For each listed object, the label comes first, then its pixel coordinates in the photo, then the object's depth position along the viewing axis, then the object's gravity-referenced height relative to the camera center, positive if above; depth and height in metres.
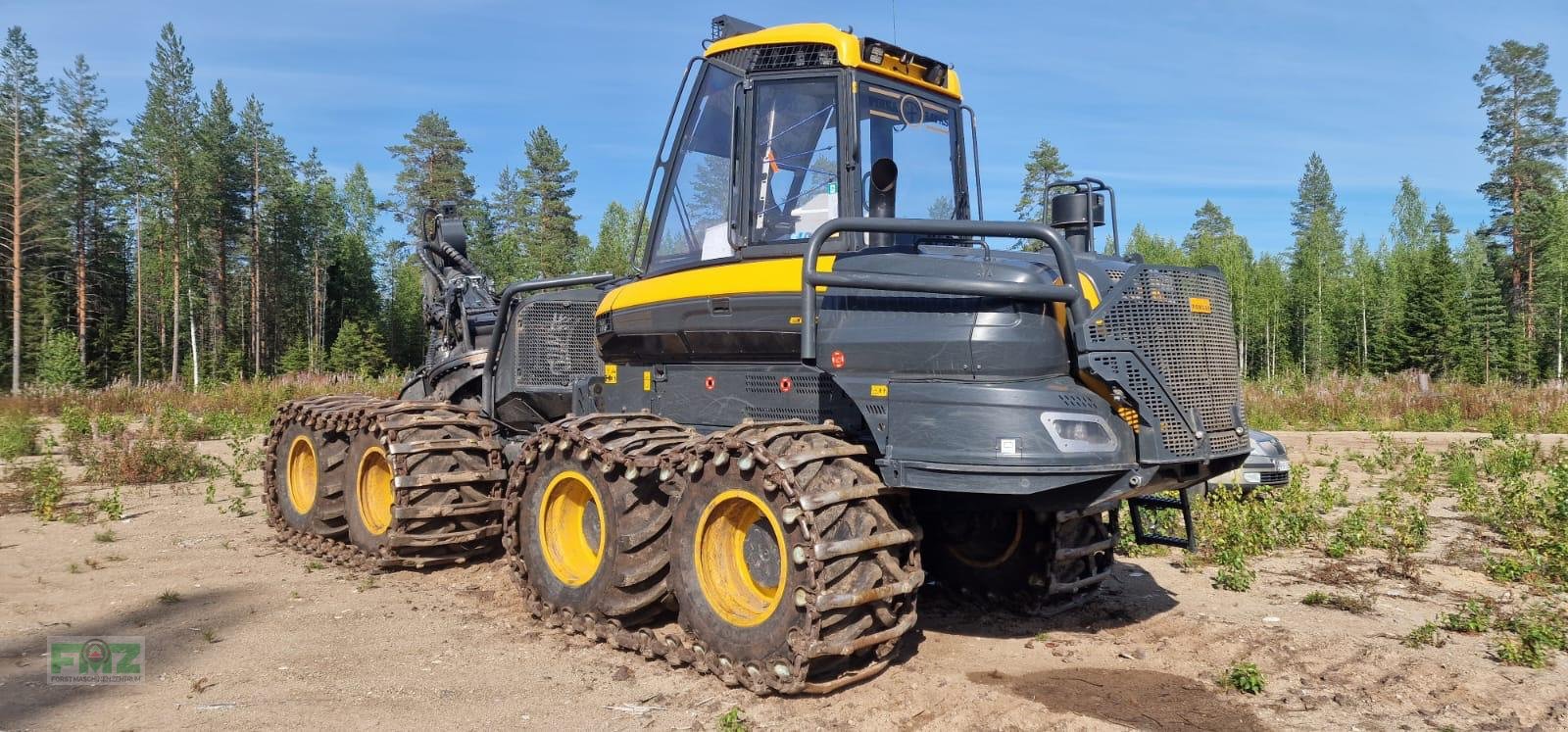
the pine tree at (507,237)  55.03 +8.35
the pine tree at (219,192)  44.97 +9.02
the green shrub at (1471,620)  5.71 -1.53
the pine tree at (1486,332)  46.84 +1.46
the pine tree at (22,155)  39.03 +9.30
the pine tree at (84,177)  44.06 +9.98
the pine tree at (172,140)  43.69 +11.03
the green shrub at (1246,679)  4.75 -1.53
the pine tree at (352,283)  58.01 +5.97
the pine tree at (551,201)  53.06 +9.88
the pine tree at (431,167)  53.22 +11.80
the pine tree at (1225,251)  55.78 +7.63
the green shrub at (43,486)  10.09 -1.11
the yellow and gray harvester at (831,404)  4.58 -0.17
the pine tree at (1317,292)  58.99 +4.51
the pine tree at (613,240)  59.16 +8.75
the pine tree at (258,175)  49.06 +10.59
